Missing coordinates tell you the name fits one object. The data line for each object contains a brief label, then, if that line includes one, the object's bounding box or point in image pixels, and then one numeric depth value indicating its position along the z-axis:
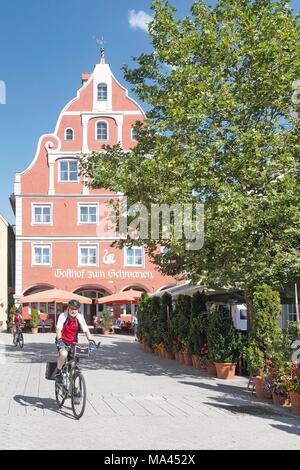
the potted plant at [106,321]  36.66
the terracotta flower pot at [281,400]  11.07
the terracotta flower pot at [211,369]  15.76
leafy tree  13.88
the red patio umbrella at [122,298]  37.25
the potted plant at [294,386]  10.23
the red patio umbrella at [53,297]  36.31
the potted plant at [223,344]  14.90
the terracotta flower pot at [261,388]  11.91
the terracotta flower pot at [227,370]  14.94
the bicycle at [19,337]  25.70
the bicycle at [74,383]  9.20
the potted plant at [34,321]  38.16
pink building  42.62
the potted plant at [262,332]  12.52
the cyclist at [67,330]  9.92
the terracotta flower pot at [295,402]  10.22
